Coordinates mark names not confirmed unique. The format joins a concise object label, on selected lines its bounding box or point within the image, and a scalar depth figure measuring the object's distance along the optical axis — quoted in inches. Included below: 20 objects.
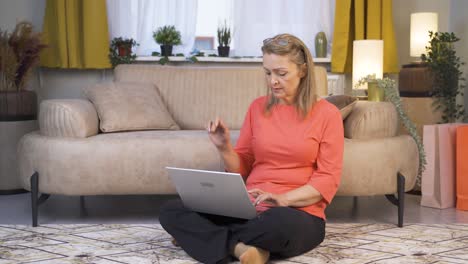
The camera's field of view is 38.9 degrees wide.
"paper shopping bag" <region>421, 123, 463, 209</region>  148.9
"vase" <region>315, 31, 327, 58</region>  203.9
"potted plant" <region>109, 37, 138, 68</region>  193.9
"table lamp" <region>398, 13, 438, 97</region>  169.9
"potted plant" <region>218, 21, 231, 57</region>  201.2
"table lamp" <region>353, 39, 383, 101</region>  179.3
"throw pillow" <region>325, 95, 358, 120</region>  127.1
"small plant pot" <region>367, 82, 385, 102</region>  155.9
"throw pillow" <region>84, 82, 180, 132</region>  139.2
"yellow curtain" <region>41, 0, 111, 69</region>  191.6
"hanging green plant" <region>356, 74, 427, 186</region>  140.6
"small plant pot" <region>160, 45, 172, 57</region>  197.9
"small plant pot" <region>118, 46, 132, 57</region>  194.7
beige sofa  125.8
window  200.8
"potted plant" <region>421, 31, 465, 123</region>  168.6
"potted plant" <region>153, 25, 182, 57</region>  197.2
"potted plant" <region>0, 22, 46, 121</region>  164.4
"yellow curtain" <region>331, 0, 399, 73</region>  200.4
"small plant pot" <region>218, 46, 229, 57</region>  201.3
